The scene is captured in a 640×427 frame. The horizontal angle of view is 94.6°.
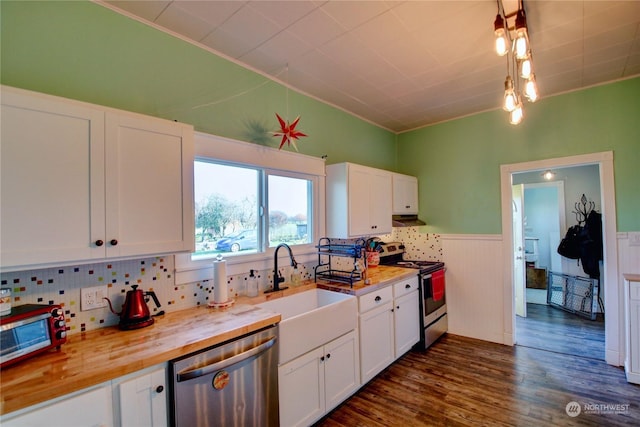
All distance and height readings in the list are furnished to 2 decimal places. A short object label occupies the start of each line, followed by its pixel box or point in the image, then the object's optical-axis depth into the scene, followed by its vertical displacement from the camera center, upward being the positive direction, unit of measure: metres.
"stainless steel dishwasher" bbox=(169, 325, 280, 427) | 1.37 -0.83
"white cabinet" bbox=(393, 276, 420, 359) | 2.95 -1.02
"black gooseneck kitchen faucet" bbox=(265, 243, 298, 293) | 2.45 -0.44
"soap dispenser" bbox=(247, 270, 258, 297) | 2.32 -0.51
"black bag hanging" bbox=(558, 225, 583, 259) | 4.44 -0.44
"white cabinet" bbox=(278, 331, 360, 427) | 1.87 -1.13
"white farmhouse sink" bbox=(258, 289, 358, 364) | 1.86 -0.72
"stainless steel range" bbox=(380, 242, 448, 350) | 3.32 -0.89
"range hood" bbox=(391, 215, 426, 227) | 3.70 -0.04
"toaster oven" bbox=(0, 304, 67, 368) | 1.16 -0.45
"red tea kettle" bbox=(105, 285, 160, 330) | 1.61 -0.49
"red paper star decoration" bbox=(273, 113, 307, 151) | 2.45 +0.73
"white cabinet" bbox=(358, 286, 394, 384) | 2.53 -1.03
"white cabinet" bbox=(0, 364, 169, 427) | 1.04 -0.71
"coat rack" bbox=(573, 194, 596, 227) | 4.59 +0.07
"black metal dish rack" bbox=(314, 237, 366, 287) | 2.63 -0.44
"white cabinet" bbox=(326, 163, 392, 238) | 2.94 +0.19
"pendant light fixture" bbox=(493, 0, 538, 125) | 1.54 +0.89
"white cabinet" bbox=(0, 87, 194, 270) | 1.22 +0.20
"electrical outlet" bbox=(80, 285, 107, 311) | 1.60 -0.41
